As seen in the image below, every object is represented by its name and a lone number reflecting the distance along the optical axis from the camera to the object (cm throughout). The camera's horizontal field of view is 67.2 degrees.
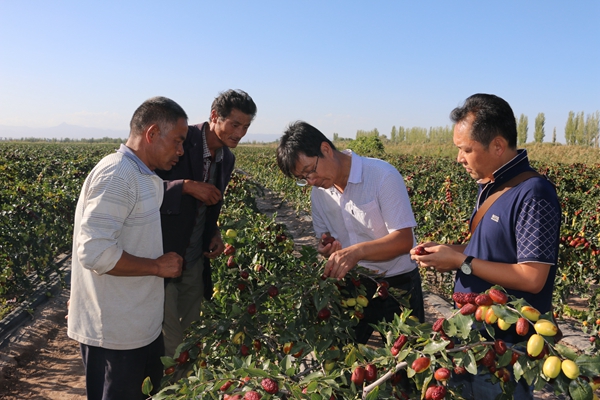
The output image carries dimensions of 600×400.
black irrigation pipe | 409
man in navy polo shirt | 148
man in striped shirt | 164
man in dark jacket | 258
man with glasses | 202
